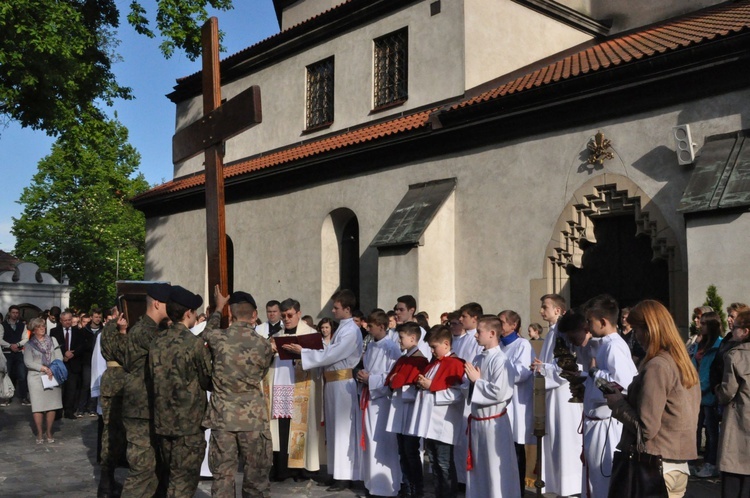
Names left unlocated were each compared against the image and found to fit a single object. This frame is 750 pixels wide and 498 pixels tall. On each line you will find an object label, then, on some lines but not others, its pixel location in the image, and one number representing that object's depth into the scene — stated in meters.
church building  11.93
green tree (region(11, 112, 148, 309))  47.91
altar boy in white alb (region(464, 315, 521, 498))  7.10
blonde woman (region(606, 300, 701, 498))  4.45
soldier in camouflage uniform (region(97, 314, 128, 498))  7.98
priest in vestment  9.54
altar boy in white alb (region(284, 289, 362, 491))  8.98
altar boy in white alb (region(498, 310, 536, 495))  8.27
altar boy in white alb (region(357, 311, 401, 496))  8.50
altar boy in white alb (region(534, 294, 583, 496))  7.81
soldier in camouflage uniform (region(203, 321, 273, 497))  6.25
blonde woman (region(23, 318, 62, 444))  11.77
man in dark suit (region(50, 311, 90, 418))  14.88
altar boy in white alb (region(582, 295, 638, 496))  5.96
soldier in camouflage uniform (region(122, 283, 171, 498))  6.48
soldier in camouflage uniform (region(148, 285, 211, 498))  6.12
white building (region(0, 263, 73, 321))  31.98
